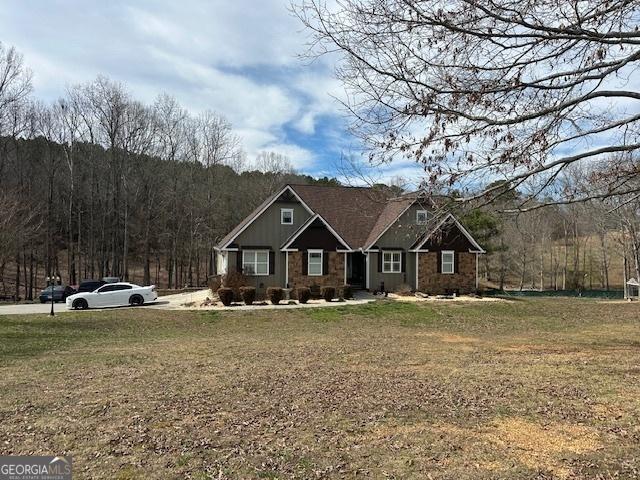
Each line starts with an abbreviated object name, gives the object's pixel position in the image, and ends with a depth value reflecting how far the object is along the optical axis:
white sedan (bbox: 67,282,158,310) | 24.78
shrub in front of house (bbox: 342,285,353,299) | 26.86
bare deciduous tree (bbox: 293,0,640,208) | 5.61
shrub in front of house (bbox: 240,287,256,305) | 24.93
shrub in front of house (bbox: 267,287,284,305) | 25.08
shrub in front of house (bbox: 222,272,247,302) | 26.28
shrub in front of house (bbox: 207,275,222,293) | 27.81
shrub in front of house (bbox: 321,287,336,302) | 26.16
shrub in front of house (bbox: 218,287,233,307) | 24.75
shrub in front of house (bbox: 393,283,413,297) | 28.71
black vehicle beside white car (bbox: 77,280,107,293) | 29.14
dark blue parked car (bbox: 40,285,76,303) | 30.96
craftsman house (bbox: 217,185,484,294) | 28.11
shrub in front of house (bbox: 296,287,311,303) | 25.50
